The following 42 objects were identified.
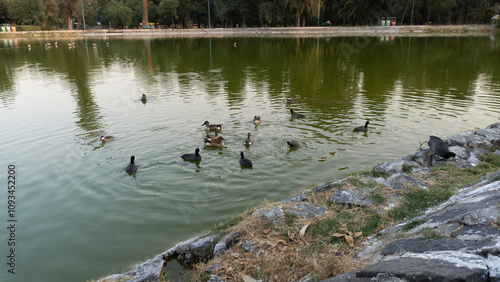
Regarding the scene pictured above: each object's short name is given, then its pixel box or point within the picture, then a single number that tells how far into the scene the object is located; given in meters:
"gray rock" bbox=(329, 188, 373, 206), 6.75
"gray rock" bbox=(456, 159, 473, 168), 8.75
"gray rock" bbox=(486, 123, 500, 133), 12.11
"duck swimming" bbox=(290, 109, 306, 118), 15.27
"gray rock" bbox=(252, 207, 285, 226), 6.20
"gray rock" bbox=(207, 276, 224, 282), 5.03
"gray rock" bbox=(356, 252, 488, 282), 3.35
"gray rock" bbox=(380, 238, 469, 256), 4.06
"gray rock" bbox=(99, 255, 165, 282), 5.68
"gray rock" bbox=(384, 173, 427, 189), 7.36
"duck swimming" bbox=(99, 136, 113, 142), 12.83
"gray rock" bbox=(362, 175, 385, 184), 7.96
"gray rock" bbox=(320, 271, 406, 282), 3.55
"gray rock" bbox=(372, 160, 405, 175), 8.63
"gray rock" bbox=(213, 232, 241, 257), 6.00
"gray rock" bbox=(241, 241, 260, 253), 5.59
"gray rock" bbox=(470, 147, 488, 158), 9.51
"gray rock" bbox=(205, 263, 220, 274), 5.33
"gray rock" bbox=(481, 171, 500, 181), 6.41
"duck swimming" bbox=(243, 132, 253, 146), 12.16
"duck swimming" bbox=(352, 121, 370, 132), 13.41
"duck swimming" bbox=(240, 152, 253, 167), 10.63
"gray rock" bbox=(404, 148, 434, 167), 9.39
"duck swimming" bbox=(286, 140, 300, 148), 11.91
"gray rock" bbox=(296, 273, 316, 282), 4.52
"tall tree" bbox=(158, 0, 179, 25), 97.31
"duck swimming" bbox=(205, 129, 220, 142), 12.31
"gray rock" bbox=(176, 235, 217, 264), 6.37
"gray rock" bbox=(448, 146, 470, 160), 9.45
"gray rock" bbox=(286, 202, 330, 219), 6.38
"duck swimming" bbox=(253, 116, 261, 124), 14.41
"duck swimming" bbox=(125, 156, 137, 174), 10.34
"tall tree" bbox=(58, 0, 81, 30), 94.69
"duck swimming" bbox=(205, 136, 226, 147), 12.13
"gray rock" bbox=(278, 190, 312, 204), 7.54
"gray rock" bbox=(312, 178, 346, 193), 7.87
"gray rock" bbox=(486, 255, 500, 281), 3.38
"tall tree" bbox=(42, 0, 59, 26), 94.69
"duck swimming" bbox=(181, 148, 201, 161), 11.12
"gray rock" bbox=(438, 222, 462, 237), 4.53
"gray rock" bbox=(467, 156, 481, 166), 8.96
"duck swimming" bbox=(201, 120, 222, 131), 13.54
